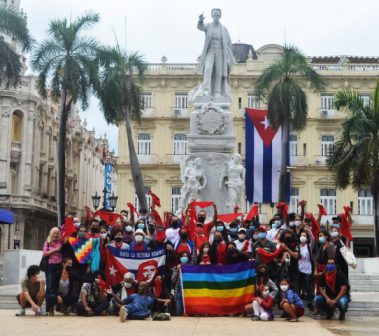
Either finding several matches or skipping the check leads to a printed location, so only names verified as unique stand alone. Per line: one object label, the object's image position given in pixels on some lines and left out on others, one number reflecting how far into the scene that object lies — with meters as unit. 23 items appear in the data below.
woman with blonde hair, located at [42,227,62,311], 14.25
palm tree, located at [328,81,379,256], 29.84
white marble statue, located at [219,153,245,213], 20.38
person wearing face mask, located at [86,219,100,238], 14.60
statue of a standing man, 21.73
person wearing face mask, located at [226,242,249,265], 14.15
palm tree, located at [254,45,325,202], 38.28
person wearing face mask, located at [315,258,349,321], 13.63
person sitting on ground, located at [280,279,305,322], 13.09
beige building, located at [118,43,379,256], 53.22
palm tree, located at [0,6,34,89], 32.00
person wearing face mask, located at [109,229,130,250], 14.54
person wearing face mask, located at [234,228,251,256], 15.20
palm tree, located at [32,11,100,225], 34.00
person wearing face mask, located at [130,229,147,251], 14.42
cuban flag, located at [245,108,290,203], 49.09
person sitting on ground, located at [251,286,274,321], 13.17
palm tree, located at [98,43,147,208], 37.22
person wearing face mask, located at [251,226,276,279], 14.26
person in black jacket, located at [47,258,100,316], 13.62
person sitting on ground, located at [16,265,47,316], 13.55
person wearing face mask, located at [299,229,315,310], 14.45
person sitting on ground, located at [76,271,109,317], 13.43
